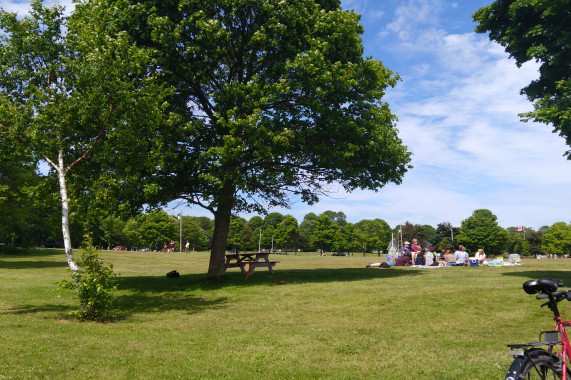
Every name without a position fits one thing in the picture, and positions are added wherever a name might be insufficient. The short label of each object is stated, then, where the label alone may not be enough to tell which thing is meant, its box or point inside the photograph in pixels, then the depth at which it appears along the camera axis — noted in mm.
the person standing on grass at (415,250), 30131
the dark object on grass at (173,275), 23716
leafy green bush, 11633
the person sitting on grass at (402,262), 29844
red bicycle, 4379
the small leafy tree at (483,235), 100375
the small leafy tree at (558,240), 112312
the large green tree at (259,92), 17531
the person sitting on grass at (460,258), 28020
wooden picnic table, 22078
